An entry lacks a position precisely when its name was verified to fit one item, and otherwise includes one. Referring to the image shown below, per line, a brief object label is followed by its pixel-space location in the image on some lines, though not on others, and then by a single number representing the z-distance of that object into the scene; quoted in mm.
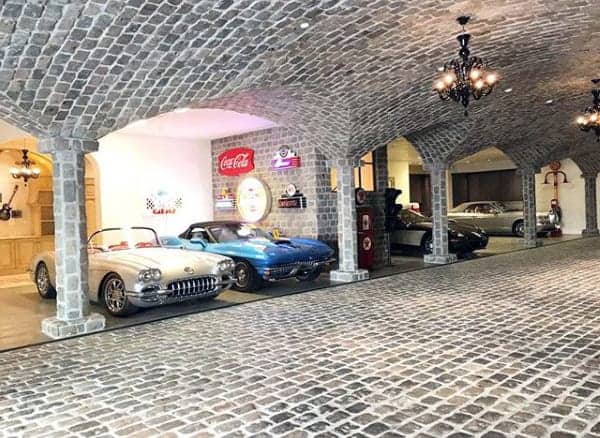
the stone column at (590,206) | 16609
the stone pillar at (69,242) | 5520
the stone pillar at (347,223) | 8859
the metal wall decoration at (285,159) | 10203
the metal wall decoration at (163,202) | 10906
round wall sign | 10899
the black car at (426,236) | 11953
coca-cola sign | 11195
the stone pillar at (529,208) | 13836
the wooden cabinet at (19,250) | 10766
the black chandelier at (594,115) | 8984
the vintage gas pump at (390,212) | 11039
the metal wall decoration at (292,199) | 10148
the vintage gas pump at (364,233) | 9891
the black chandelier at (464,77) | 5945
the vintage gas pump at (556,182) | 17761
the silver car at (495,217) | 16875
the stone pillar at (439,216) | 11008
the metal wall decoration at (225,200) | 11742
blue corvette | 7773
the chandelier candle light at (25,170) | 10703
